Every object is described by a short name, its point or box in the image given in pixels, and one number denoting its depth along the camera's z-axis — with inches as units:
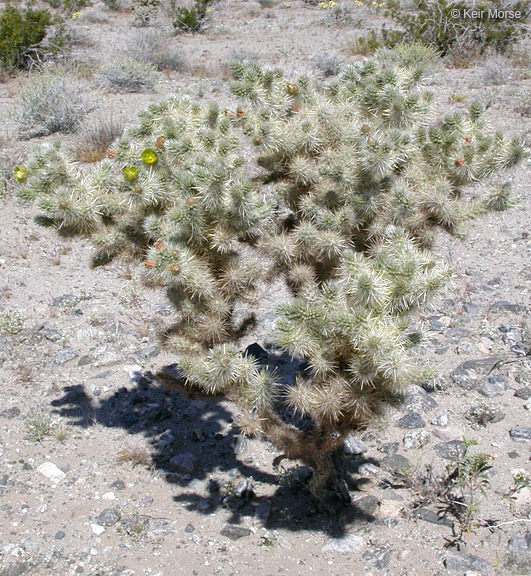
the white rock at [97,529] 141.9
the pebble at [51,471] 158.7
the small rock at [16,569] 130.6
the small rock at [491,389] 183.6
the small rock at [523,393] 180.9
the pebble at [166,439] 172.9
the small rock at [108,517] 144.7
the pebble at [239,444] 170.9
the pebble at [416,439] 167.8
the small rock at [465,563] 128.8
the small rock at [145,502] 151.1
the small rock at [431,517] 142.4
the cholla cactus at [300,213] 116.0
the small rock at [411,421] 175.3
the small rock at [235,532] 141.9
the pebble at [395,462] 160.6
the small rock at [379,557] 132.7
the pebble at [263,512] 147.2
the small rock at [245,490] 153.9
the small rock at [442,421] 174.4
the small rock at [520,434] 165.3
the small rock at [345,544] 137.9
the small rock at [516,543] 132.3
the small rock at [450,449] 159.8
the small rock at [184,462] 164.2
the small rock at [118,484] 156.6
